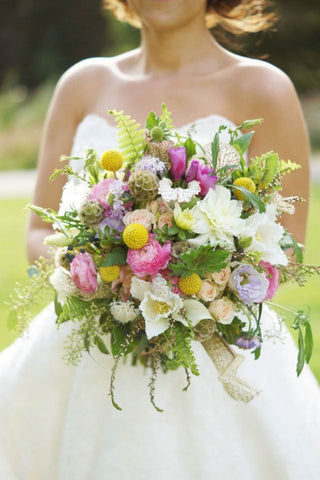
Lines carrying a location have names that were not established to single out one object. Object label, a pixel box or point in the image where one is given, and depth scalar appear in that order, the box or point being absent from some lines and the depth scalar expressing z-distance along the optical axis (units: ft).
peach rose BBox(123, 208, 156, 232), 6.62
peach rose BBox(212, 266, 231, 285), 6.71
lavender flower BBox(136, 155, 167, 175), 6.61
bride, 8.27
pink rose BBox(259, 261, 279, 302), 7.05
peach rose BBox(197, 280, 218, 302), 6.71
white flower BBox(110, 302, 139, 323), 6.78
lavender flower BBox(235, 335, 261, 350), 7.22
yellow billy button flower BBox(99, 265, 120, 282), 6.82
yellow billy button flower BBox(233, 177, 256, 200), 6.73
